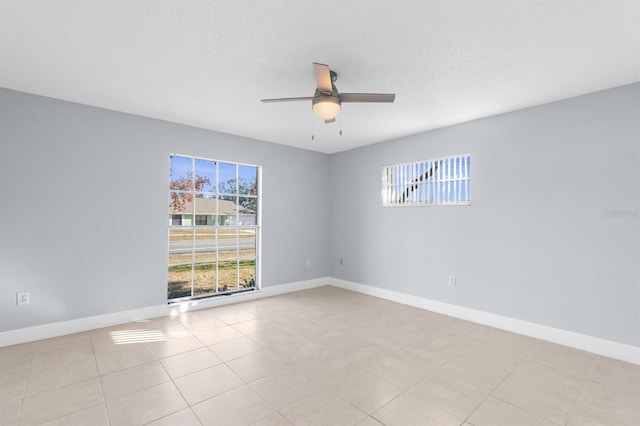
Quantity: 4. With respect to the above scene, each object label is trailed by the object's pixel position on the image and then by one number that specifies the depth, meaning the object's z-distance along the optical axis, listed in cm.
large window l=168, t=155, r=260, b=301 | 433
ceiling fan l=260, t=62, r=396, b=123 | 240
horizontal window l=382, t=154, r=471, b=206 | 411
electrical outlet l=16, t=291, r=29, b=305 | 310
